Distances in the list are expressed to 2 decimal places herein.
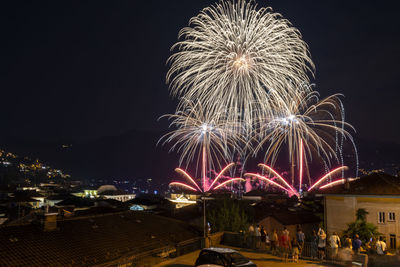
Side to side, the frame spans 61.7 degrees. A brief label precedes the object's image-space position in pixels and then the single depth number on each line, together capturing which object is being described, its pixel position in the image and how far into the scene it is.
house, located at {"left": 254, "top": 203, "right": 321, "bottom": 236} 46.88
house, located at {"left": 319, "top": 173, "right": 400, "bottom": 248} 30.20
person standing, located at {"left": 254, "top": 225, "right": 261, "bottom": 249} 21.98
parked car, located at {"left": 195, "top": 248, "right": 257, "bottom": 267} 14.54
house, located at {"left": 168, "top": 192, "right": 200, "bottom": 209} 89.80
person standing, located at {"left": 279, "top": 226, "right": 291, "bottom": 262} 19.12
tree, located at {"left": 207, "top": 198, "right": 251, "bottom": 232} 31.73
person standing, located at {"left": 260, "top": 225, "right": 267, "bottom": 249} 21.83
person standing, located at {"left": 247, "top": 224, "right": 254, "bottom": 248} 22.40
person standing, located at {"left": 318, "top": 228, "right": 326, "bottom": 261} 18.72
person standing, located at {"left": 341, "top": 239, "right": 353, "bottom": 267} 17.33
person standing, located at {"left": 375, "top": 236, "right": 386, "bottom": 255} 19.56
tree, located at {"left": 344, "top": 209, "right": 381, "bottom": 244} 28.98
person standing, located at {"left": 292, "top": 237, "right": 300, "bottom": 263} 18.67
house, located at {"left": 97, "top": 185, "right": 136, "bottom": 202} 110.44
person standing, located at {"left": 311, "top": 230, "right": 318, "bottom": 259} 19.36
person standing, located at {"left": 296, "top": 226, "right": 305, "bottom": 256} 19.84
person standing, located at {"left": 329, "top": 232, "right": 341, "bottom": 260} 18.30
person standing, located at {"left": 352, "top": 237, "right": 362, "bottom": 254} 18.77
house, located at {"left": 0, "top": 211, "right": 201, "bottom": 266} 17.88
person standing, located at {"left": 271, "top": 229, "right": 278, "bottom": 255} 20.22
